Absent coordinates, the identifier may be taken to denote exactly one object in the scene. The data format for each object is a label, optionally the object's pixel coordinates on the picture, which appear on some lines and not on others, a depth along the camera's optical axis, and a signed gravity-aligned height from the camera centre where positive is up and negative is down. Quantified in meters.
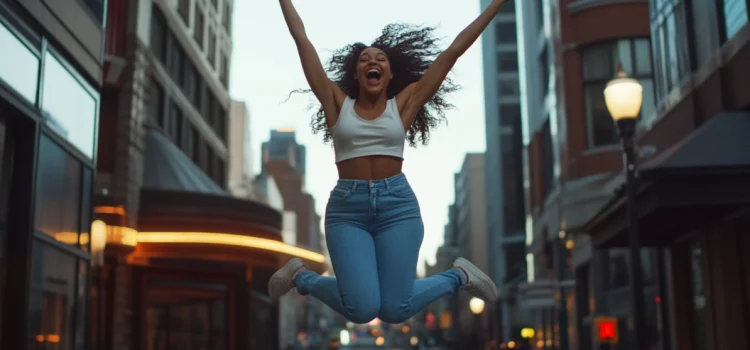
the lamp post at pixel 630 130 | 12.28 +3.02
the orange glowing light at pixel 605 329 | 15.26 +0.56
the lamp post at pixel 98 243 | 16.84 +2.23
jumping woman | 5.42 +0.92
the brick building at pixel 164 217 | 25.77 +4.26
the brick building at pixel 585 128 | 25.91 +6.59
